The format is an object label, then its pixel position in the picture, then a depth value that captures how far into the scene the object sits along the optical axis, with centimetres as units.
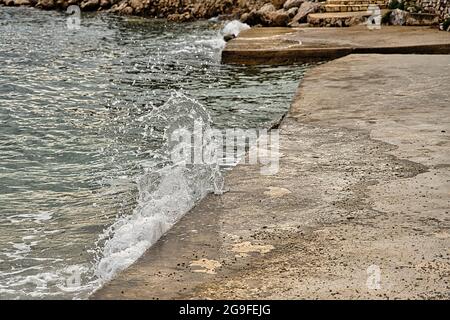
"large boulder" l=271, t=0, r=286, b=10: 2128
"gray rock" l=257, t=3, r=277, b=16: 1882
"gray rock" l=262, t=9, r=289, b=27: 1830
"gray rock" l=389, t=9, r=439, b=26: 1489
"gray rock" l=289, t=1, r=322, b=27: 1761
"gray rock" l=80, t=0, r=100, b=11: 2734
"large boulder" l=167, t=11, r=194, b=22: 2266
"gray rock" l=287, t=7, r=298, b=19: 1869
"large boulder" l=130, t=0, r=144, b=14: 2519
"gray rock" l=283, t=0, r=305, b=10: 1947
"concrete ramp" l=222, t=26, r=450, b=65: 1198
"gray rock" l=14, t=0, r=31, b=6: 2948
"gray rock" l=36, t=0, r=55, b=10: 2820
